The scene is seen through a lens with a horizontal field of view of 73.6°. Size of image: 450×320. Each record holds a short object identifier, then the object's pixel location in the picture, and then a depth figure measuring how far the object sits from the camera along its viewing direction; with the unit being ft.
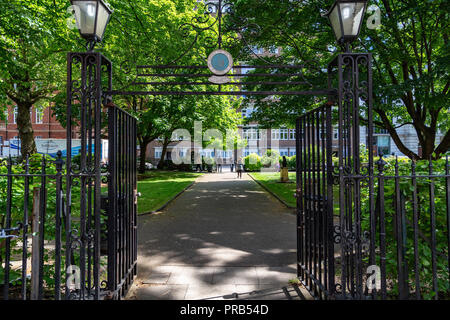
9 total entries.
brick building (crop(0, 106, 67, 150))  149.79
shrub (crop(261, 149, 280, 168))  131.85
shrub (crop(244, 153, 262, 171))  130.56
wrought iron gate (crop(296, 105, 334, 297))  11.34
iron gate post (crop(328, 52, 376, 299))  10.34
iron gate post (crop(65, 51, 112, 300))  10.37
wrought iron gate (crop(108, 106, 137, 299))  11.75
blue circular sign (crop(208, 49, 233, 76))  12.12
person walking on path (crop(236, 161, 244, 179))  92.68
